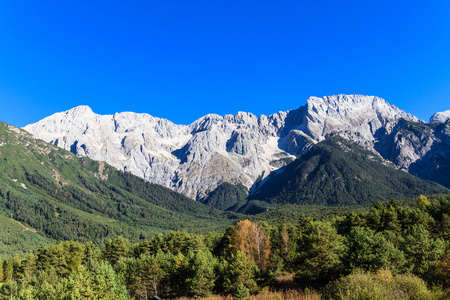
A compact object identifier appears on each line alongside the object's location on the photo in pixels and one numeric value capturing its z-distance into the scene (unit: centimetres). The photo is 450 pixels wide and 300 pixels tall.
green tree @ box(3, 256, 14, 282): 11131
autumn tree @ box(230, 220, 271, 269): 7100
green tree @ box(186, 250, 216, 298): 4603
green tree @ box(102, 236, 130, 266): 8350
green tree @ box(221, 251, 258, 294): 4272
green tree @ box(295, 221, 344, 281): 4134
